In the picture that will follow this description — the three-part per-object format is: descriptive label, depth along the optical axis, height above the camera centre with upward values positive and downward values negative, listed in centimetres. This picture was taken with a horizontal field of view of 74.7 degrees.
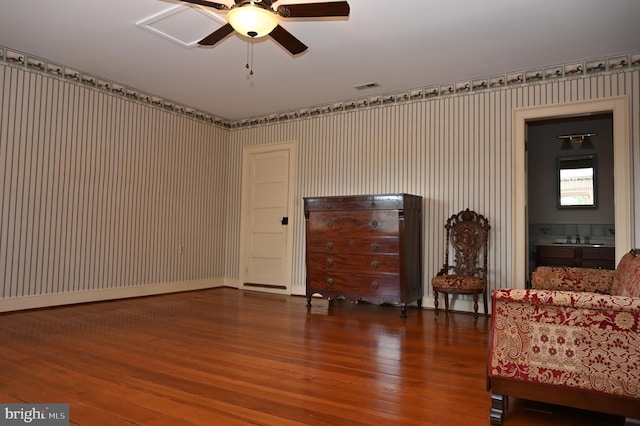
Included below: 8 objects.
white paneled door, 620 +17
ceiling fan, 260 +138
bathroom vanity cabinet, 561 -30
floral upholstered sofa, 172 -51
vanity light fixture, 629 +141
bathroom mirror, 620 +78
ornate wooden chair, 452 -16
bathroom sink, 577 -15
